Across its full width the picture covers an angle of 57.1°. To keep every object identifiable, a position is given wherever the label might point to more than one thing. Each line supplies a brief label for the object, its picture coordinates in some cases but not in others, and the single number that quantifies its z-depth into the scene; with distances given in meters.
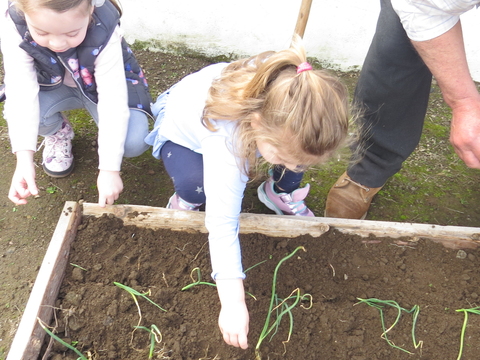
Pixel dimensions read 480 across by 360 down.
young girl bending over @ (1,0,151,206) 1.60
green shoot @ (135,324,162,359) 1.49
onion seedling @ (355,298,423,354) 1.67
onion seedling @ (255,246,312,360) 1.56
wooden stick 2.39
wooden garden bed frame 1.68
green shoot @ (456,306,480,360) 1.64
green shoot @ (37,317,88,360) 1.46
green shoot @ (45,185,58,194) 2.31
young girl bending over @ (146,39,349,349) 1.31
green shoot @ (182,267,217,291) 1.73
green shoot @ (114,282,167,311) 1.63
